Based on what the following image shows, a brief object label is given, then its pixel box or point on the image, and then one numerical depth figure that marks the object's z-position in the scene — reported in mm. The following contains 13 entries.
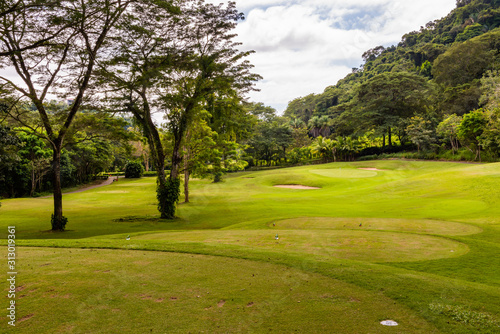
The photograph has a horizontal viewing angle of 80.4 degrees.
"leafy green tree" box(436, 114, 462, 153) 43906
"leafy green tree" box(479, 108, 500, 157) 33062
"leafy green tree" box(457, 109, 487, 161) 39156
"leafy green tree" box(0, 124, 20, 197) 15516
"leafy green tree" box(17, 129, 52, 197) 41381
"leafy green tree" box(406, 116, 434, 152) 49188
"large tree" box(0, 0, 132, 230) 13586
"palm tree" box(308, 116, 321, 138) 83369
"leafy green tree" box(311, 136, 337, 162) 60531
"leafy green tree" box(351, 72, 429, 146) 56906
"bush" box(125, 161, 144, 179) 64000
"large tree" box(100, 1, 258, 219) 18672
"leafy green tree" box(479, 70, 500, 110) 42638
